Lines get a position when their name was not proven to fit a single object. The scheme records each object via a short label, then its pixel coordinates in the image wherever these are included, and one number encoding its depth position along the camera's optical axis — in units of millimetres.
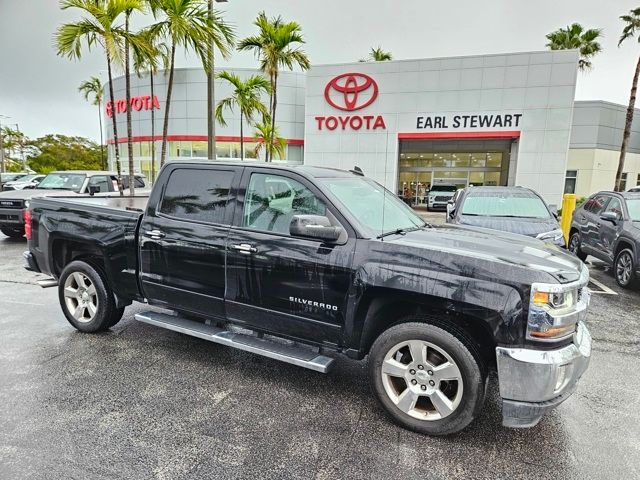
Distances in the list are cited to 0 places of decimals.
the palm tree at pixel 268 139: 17969
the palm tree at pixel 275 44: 14992
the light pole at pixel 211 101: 10351
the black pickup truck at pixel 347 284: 2650
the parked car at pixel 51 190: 10047
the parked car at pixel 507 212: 6852
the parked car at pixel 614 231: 6988
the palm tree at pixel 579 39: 23859
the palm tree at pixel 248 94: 16411
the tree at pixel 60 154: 58562
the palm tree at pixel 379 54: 28406
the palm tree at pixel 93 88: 37062
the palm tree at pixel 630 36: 18884
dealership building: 19625
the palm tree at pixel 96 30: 9609
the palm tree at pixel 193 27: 10109
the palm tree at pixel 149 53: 10625
